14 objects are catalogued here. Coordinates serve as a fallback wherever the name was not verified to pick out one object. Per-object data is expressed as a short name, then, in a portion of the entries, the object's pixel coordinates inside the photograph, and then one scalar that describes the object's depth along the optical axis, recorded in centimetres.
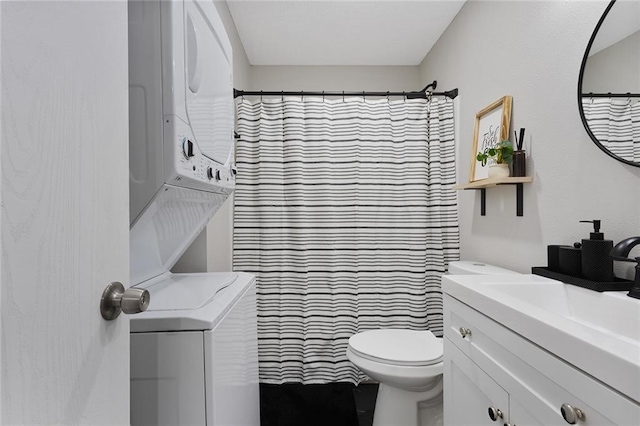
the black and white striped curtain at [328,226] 236
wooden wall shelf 166
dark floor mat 209
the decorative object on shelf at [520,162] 170
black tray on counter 113
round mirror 116
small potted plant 171
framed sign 184
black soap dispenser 117
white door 40
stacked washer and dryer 102
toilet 165
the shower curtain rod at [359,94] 234
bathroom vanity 67
